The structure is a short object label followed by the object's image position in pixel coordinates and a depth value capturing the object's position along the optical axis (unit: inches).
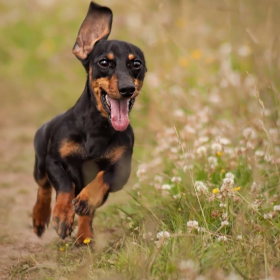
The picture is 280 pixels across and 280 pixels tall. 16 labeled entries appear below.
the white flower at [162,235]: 254.1
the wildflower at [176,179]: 341.2
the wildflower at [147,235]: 279.7
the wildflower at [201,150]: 379.4
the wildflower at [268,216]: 283.3
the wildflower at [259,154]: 366.9
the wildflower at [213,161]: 369.5
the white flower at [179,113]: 471.2
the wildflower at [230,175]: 326.2
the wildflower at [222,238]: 270.4
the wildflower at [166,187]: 349.7
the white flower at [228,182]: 296.0
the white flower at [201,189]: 305.0
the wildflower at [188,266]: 224.4
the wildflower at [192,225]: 279.1
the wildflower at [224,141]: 375.9
